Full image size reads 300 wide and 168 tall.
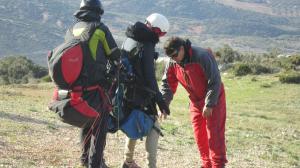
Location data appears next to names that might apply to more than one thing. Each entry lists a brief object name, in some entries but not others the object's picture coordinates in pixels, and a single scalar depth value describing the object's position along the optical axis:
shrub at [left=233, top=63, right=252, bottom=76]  38.16
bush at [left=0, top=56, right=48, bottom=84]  58.58
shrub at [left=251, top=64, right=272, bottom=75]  39.28
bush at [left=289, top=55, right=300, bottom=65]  44.44
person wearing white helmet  7.34
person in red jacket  7.55
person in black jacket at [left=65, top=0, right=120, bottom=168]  6.66
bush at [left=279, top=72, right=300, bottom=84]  32.56
